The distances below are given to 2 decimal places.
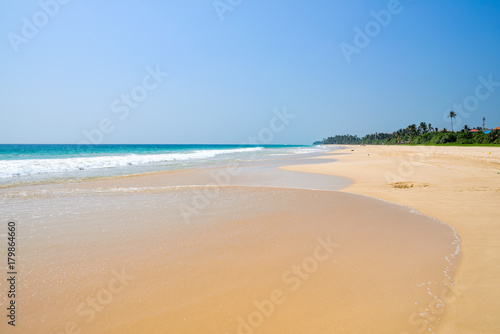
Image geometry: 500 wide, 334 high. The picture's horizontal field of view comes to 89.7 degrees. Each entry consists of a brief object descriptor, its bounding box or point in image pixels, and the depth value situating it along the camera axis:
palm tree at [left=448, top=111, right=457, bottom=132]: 107.15
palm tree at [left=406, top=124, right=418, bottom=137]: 121.31
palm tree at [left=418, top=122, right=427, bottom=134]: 123.99
